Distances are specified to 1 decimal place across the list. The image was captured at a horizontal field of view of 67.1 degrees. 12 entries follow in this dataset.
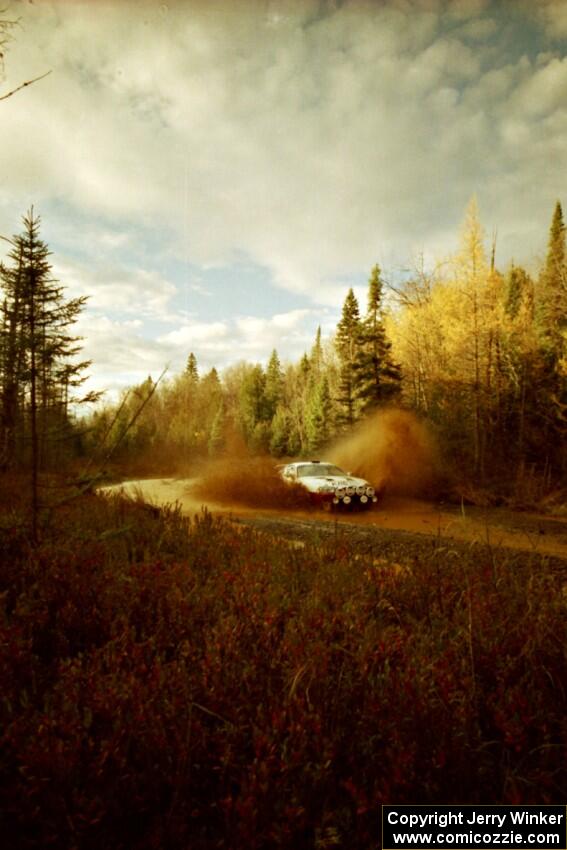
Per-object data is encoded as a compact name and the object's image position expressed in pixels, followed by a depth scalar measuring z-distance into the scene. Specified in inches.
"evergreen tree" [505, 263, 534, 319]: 1553.4
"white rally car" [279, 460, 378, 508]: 704.4
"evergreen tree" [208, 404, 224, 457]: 2239.2
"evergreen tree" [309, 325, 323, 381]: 2381.9
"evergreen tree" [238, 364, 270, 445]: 2341.7
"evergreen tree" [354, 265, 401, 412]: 1101.7
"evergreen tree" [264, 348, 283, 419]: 2449.6
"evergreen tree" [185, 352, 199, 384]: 3481.8
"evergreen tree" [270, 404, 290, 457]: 2010.3
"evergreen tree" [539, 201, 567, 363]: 813.9
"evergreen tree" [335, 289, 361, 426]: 1174.3
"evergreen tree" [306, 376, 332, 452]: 1503.4
